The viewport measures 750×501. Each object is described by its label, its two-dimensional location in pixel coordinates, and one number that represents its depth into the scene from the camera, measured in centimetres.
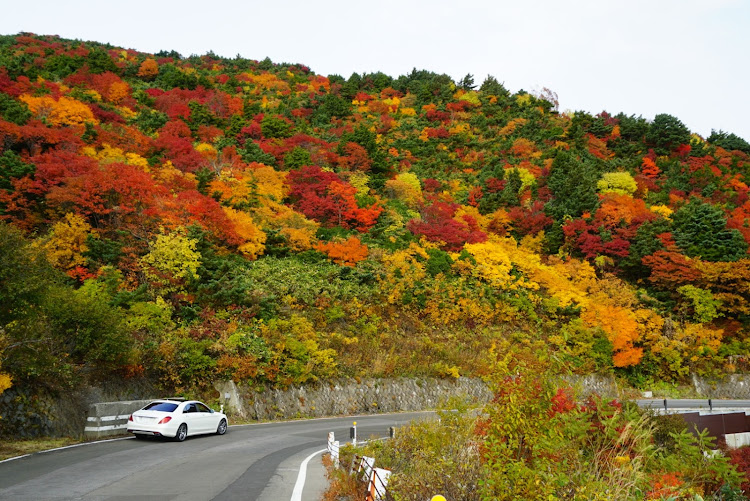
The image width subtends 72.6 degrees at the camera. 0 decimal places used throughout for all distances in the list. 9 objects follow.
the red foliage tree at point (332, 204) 4219
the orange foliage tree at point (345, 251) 3497
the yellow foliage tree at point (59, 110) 3991
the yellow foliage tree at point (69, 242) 2494
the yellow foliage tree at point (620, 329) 3481
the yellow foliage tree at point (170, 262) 2561
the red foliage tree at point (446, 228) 4081
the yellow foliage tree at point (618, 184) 5147
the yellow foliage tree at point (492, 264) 3769
